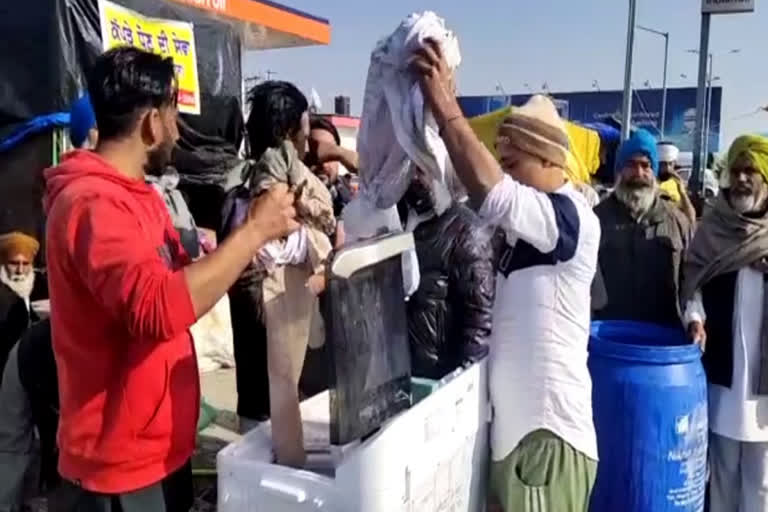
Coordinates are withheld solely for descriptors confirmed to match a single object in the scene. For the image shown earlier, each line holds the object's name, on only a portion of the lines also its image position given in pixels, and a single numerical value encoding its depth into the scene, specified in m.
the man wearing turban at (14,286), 3.21
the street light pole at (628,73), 13.55
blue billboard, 38.81
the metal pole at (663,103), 31.55
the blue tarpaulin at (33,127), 4.38
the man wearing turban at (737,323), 2.78
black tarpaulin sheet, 4.46
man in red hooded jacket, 1.42
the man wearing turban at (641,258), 3.48
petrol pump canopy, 8.11
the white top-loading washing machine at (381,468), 1.48
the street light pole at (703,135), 8.85
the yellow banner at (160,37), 4.70
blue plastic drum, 2.35
